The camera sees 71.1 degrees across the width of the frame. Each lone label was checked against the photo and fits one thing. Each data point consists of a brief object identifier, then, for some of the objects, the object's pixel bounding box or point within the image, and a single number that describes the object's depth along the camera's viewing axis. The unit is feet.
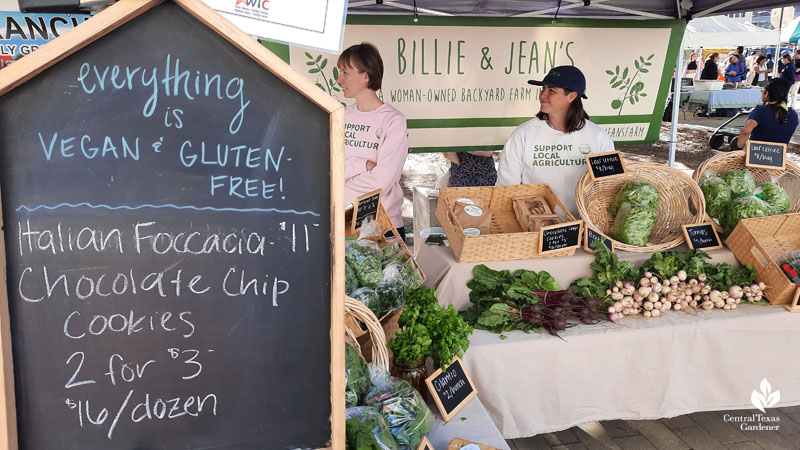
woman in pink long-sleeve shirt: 11.37
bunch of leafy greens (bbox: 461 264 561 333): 8.19
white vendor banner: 14.67
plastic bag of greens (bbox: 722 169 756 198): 10.39
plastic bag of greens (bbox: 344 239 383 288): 7.26
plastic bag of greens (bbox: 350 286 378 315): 7.00
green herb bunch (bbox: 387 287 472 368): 6.18
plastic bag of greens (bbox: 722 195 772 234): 9.77
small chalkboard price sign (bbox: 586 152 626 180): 9.67
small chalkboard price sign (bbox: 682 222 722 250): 9.60
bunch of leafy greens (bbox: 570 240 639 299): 8.79
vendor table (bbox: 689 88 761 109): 47.78
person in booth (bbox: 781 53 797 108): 47.47
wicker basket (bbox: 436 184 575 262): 8.82
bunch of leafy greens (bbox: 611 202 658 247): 9.36
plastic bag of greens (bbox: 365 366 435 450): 5.38
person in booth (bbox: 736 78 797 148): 17.47
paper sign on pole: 4.39
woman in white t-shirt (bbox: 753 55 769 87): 58.95
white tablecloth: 8.03
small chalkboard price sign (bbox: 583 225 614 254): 9.33
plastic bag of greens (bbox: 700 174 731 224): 10.32
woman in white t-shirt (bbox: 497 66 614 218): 11.29
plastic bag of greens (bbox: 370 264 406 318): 7.13
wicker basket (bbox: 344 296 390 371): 5.83
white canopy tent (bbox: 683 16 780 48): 55.72
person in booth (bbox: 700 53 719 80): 51.49
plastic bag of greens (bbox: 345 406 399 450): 4.63
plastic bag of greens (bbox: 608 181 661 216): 9.41
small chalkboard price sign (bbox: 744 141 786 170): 10.66
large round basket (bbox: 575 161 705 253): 10.08
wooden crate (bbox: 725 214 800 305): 8.87
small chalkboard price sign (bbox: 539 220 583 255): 8.93
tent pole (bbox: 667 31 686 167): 17.89
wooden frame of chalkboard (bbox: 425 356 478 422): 6.02
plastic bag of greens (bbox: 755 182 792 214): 10.25
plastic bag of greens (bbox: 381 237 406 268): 7.89
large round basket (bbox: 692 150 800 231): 10.76
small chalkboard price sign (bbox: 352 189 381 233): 8.28
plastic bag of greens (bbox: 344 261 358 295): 7.02
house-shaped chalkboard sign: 3.54
